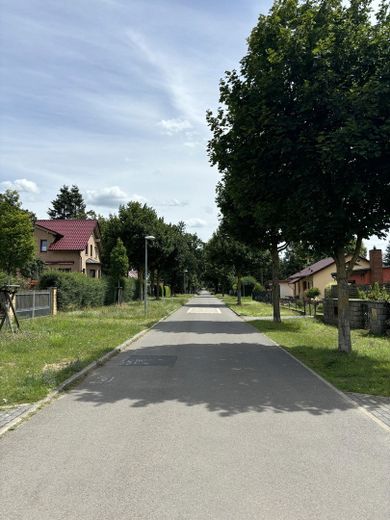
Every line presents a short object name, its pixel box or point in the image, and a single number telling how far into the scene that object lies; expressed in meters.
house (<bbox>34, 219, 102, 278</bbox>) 47.09
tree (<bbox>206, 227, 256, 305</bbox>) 47.00
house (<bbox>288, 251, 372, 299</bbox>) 53.76
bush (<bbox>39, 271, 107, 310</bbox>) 29.12
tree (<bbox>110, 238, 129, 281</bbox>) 41.19
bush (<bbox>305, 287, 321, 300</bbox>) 53.09
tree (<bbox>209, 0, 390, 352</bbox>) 10.88
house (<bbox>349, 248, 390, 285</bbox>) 41.43
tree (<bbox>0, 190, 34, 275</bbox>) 30.17
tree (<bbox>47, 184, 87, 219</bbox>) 96.75
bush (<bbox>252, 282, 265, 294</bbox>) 69.78
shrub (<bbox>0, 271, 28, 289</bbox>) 25.07
